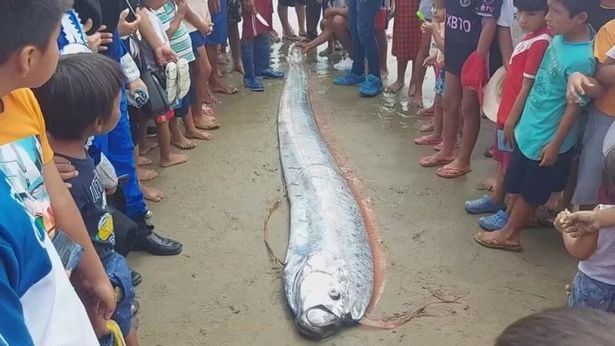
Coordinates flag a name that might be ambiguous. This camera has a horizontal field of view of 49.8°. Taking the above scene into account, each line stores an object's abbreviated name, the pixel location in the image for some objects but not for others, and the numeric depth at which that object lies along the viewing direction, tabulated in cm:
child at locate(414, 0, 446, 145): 491
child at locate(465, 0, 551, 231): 359
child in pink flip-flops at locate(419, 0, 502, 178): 429
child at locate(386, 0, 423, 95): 630
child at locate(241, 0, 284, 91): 658
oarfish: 303
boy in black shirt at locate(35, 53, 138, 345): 232
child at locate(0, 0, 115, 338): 138
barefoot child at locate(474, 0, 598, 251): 325
